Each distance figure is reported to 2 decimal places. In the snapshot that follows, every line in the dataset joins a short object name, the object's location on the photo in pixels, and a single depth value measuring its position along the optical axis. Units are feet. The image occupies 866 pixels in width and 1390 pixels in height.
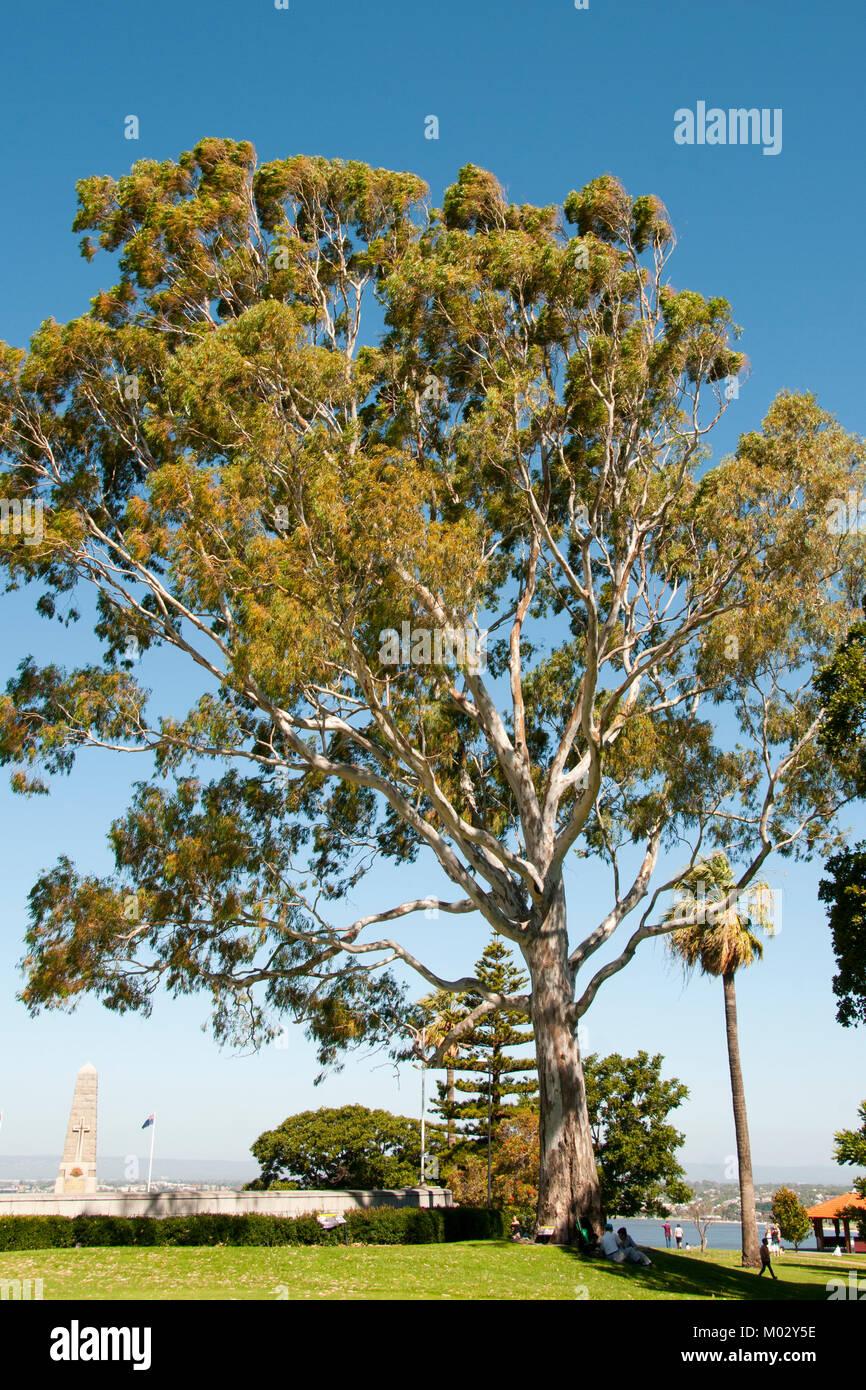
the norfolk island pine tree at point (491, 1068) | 100.73
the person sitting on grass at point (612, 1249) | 42.78
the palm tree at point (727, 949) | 56.90
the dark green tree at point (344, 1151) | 120.67
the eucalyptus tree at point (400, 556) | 47.16
